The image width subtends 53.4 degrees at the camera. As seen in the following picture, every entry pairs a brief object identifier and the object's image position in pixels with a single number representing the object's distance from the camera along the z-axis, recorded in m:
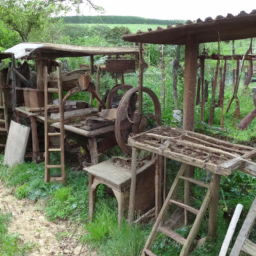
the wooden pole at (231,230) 2.23
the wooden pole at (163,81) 6.74
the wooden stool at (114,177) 3.62
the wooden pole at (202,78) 4.79
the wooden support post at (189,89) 3.57
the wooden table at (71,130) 4.76
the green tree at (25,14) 10.20
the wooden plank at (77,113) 5.57
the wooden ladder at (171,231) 2.78
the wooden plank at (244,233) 2.26
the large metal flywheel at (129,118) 4.18
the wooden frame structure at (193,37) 2.71
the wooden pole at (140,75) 4.28
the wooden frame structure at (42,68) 4.88
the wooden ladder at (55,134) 4.79
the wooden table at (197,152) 2.55
